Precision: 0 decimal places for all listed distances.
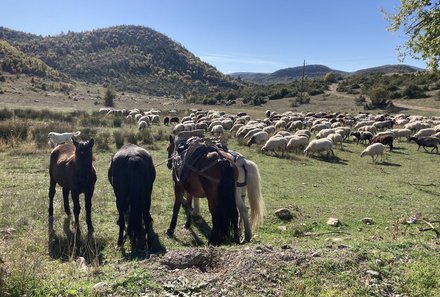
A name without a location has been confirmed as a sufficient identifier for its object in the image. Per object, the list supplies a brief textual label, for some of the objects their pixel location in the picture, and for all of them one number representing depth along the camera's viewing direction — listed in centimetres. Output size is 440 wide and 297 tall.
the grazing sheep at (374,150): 2038
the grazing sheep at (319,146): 2066
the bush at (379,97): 5178
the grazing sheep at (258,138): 2361
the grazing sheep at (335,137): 2394
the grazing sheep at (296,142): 2166
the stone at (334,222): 913
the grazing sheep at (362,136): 2652
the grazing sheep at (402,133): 2821
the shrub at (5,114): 2418
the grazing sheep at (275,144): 2095
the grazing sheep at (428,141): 2398
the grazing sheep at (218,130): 2862
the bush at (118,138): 2019
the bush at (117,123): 2853
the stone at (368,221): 947
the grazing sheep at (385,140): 2416
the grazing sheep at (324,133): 2597
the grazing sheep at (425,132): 2695
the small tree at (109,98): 4702
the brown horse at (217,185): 670
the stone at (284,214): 951
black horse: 696
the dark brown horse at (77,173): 754
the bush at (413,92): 5441
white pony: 750
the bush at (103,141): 1897
